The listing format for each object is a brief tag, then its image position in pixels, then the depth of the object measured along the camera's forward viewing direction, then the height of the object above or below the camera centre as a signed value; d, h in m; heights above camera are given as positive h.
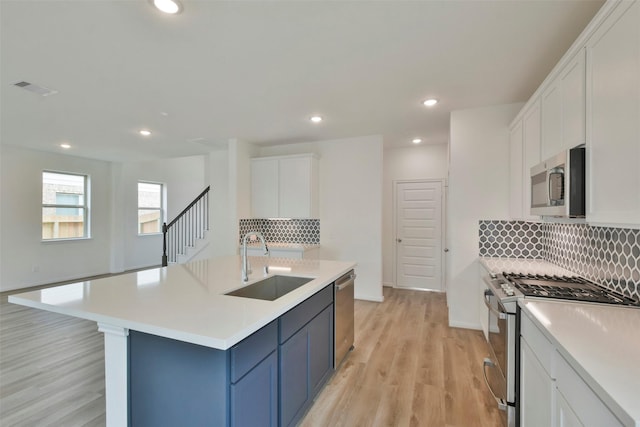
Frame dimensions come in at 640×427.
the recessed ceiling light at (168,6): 1.74 +1.25
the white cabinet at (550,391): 0.97 -0.72
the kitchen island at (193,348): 1.29 -0.68
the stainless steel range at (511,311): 1.76 -0.64
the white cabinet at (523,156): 2.50 +0.54
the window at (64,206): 5.94 +0.14
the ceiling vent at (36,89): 2.85 +1.25
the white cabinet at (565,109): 1.70 +0.69
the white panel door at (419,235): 5.38 -0.41
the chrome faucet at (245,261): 2.18 -0.37
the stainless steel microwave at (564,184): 1.65 +0.18
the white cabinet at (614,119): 1.25 +0.45
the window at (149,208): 7.66 +0.12
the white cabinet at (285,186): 4.82 +0.44
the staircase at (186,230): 6.68 -0.40
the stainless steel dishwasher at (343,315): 2.49 -0.92
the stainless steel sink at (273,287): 2.23 -0.59
